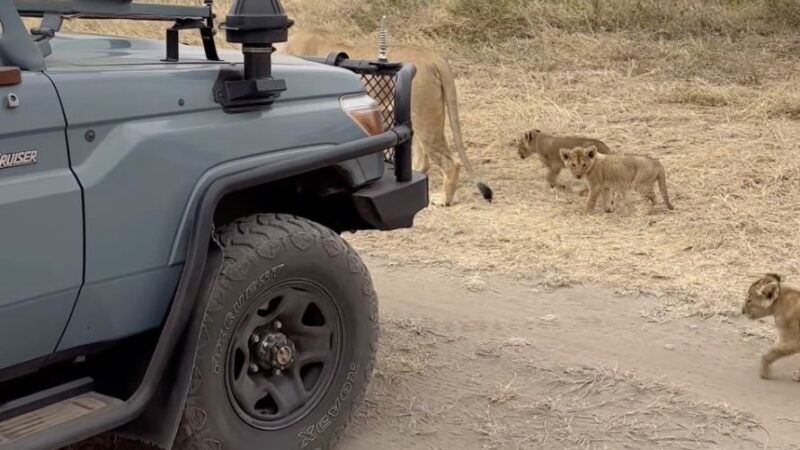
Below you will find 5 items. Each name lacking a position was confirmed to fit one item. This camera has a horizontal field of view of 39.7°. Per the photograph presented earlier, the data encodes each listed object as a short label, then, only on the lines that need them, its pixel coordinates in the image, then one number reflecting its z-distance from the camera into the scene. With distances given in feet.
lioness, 28.53
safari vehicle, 10.42
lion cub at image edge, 16.71
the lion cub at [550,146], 28.89
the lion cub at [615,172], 26.43
